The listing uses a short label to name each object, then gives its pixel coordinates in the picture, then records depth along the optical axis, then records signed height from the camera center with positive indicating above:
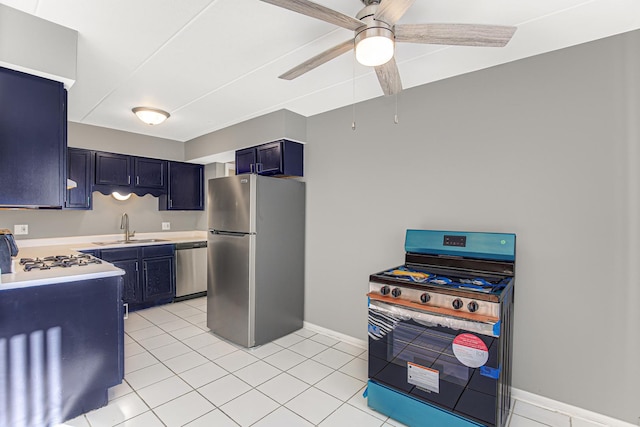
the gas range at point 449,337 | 1.66 -0.74
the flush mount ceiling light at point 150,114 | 3.25 +0.98
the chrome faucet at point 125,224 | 4.36 -0.24
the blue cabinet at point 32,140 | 1.78 +0.40
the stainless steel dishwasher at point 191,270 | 4.38 -0.89
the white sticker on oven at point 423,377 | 1.81 -0.99
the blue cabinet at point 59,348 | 1.78 -0.88
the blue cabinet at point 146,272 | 3.87 -0.86
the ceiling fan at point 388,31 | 1.29 +0.81
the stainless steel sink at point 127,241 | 3.97 -0.46
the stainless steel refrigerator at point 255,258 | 3.01 -0.51
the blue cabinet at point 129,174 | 4.02 +0.45
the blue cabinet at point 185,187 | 4.70 +0.32
